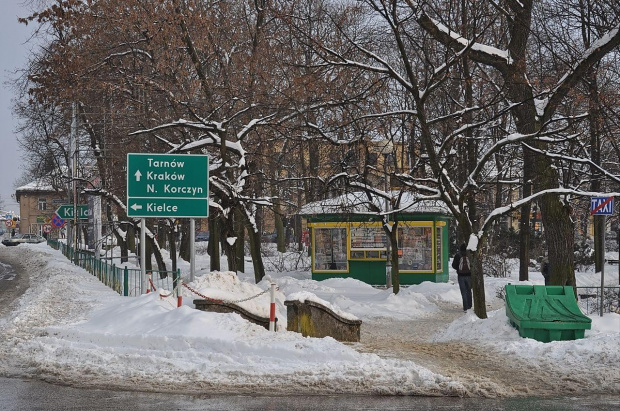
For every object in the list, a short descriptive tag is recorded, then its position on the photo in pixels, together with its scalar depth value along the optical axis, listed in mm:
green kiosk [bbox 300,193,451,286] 29438
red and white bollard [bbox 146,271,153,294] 21094
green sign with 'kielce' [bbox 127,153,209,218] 16969
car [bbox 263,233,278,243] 73975
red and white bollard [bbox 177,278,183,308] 14901
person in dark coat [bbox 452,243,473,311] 20714
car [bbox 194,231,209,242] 88812
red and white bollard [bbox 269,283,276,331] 12969
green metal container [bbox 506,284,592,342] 12875
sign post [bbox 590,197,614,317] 17531
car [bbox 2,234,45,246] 94812
